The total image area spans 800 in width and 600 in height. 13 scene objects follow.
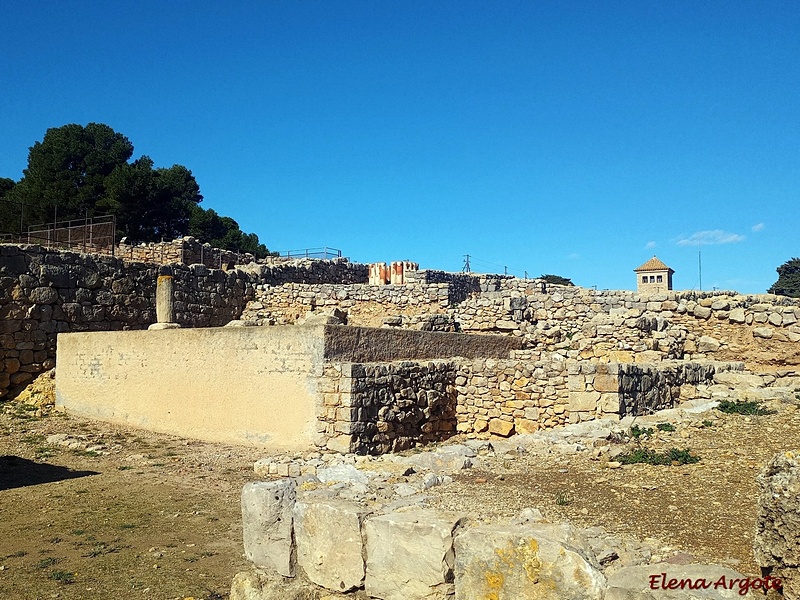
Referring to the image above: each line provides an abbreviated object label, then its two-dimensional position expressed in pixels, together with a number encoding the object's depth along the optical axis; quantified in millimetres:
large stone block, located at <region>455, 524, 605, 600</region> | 3412
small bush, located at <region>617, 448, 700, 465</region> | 6316
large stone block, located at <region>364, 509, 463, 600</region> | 3898
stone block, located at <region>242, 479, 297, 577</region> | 4672
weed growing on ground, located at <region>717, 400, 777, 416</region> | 8719
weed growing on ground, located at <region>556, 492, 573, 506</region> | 5064
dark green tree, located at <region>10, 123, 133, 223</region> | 35875
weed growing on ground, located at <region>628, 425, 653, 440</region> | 7803
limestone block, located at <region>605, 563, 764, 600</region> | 3117
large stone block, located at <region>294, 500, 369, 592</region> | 4301
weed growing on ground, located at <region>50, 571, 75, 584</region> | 5856
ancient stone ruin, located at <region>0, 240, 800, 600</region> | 10125
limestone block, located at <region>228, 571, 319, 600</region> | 4496
